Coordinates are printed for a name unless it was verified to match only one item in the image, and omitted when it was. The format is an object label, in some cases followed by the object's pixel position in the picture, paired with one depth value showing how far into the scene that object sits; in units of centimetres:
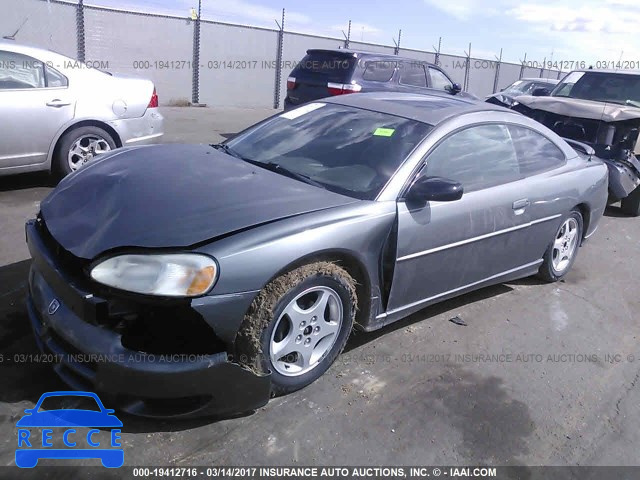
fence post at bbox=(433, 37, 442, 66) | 2264
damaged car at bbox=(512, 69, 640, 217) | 699
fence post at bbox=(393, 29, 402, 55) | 2092
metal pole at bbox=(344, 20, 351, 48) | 1912
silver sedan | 568
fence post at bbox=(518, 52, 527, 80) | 2797
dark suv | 958
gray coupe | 254
